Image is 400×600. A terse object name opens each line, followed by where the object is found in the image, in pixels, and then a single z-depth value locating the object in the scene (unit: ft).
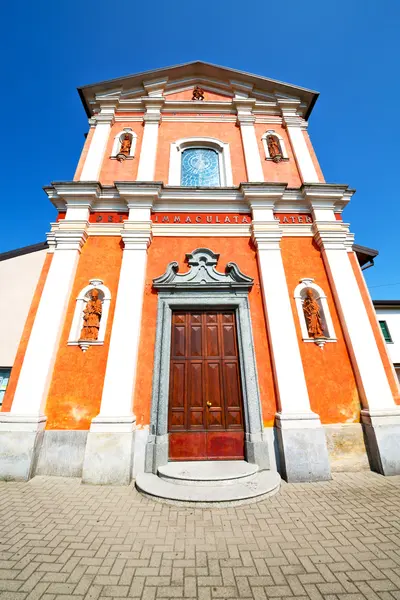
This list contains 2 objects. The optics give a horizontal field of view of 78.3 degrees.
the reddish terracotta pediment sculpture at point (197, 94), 31.83
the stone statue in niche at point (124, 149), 26.06
